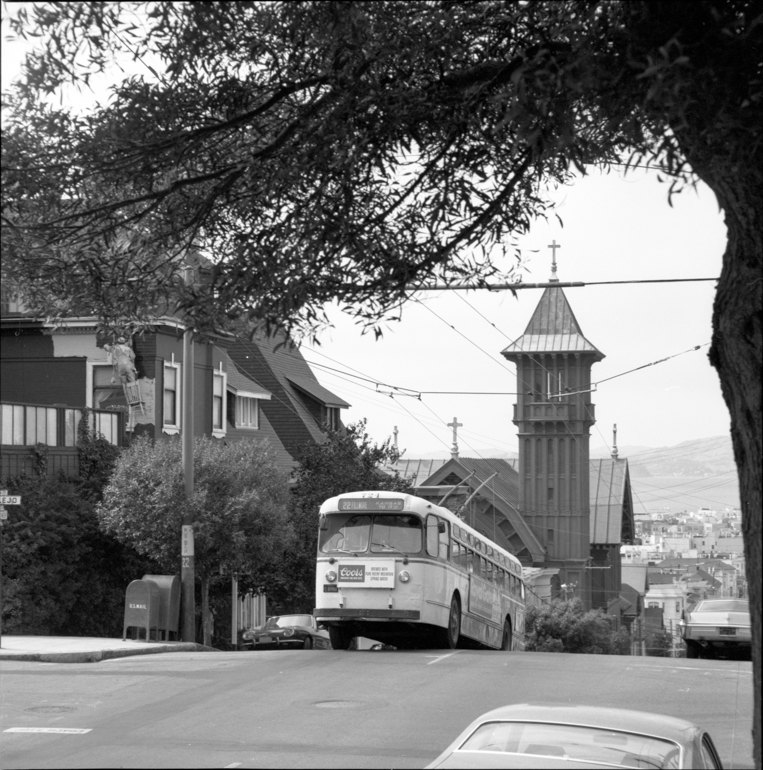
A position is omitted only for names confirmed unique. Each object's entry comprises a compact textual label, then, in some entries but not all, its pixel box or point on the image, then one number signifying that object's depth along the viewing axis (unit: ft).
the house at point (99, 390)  93.40
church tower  255.09
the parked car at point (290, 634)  100.94
